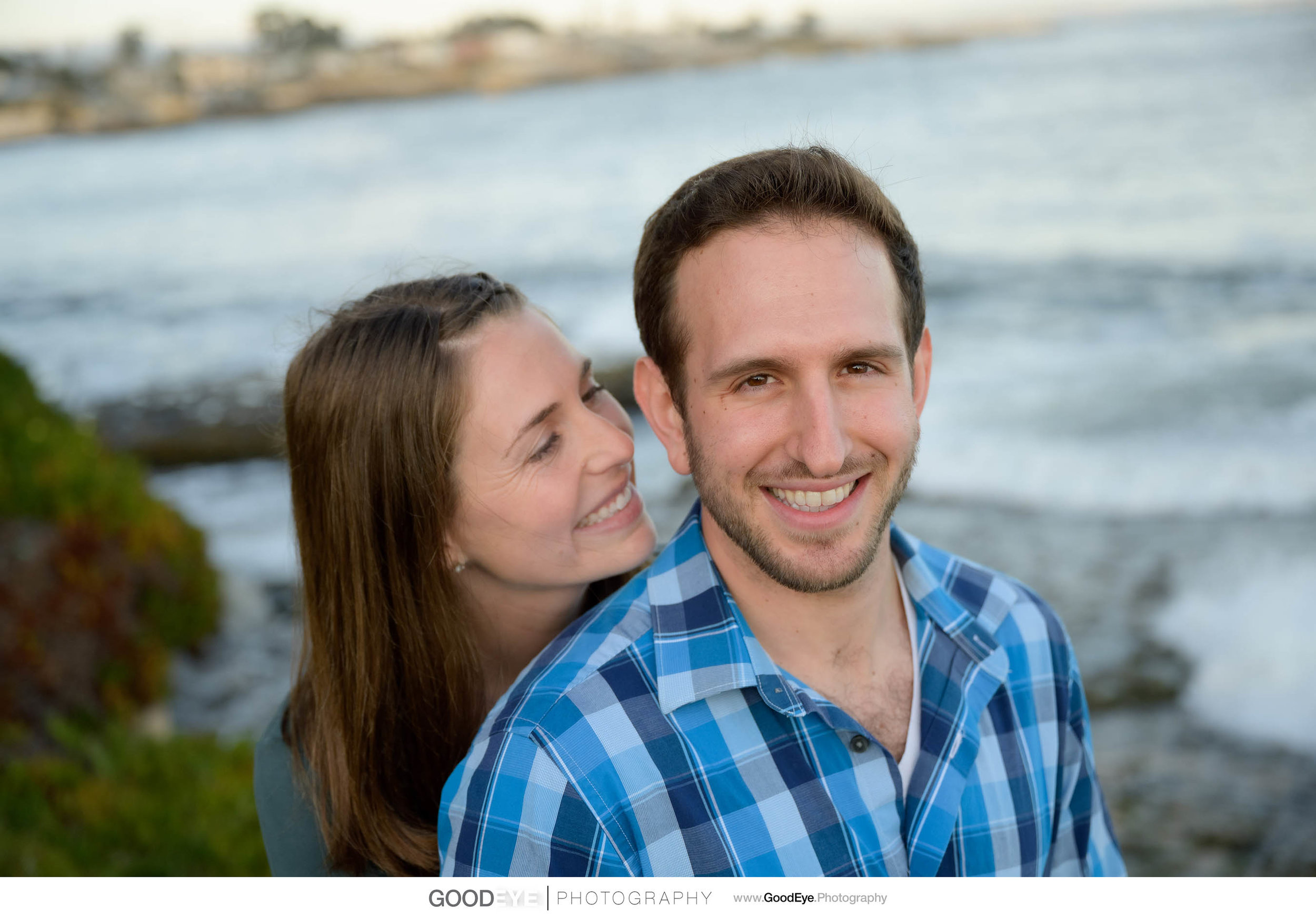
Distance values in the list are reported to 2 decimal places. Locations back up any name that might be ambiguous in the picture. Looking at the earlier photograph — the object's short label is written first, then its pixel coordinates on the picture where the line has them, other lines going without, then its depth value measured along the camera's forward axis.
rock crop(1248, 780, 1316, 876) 3.70
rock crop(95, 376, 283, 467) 8.79
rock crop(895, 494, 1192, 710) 5.03
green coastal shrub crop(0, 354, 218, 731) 3.84
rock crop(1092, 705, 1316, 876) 3.76
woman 2.10
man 1.50
